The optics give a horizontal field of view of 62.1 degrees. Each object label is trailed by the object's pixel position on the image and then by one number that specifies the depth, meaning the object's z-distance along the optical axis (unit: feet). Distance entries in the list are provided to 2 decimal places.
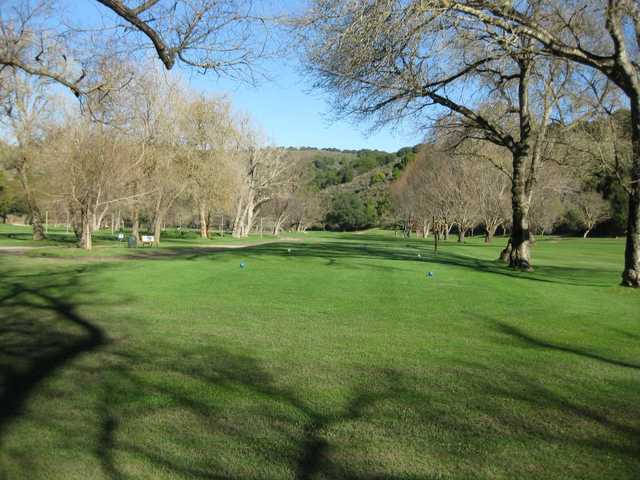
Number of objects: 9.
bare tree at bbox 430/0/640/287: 39.63
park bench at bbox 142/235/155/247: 120.01
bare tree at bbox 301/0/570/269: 35.63
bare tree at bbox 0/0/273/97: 25.44
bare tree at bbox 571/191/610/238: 220.02
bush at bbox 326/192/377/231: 377.44
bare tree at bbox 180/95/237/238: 138.62
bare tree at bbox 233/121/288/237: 189.88
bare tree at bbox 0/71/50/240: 120.67
